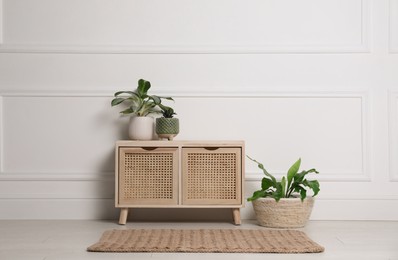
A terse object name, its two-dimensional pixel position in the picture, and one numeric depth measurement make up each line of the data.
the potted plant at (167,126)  3.76
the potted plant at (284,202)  3.54
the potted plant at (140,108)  3.79
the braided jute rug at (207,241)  2.74
